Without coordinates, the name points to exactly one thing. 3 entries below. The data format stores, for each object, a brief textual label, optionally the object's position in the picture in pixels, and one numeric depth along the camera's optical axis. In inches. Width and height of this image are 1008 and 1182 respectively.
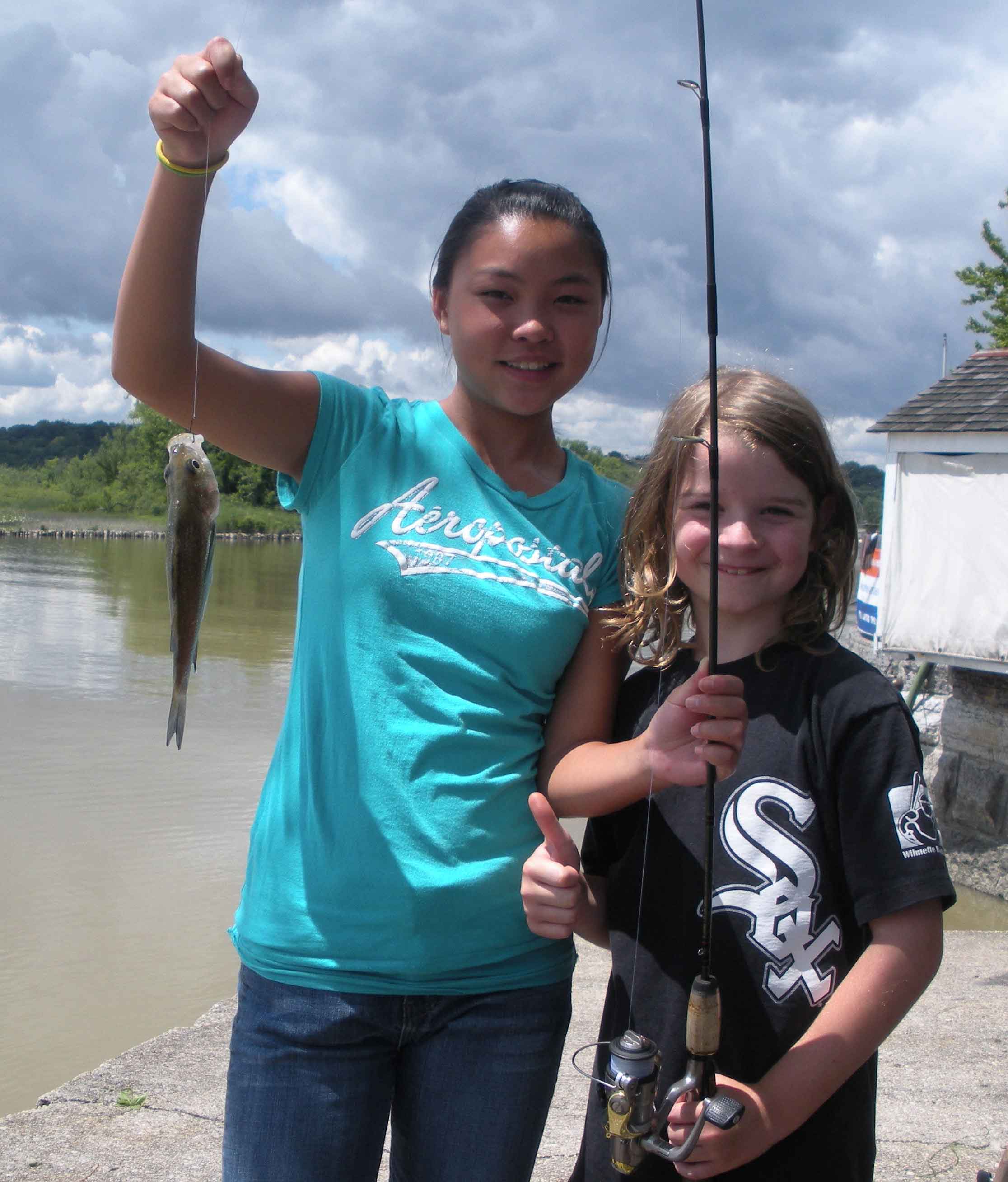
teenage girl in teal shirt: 65.0
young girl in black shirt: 64.1
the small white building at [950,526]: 354.3
